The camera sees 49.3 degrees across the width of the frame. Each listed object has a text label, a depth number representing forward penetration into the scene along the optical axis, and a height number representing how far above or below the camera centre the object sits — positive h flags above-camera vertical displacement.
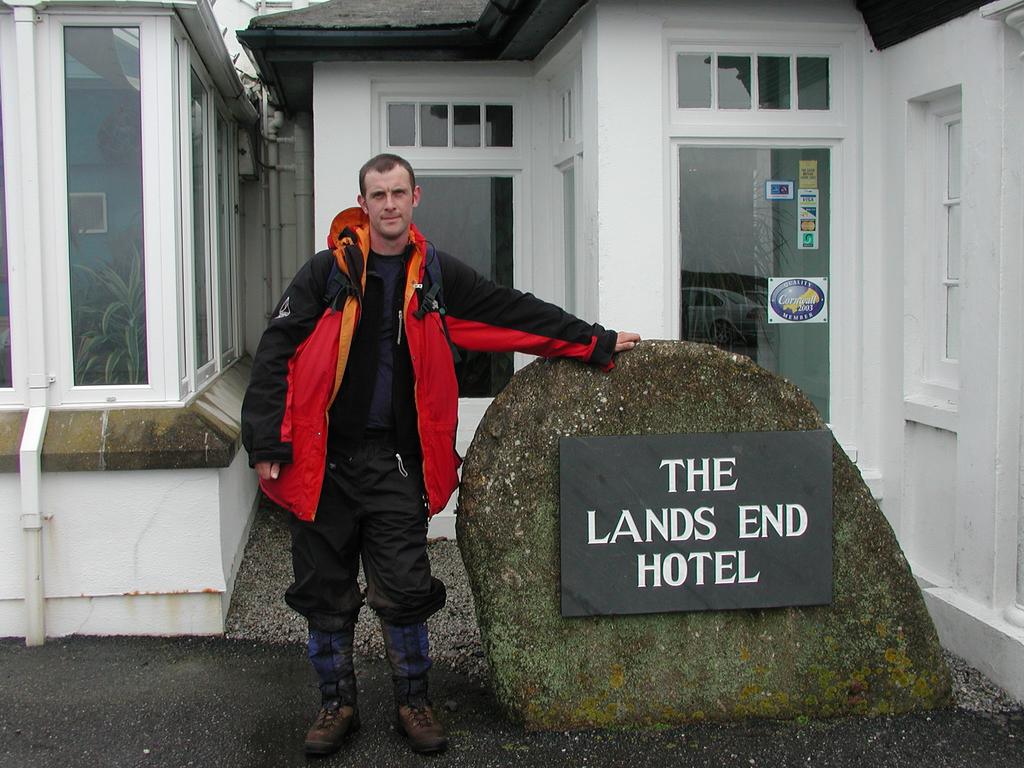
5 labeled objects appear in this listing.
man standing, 3.77 -0.40
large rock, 4.02 -1.11
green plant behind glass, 5.13 -0.04
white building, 4.70 +0.45
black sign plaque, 4.05 -0.78
